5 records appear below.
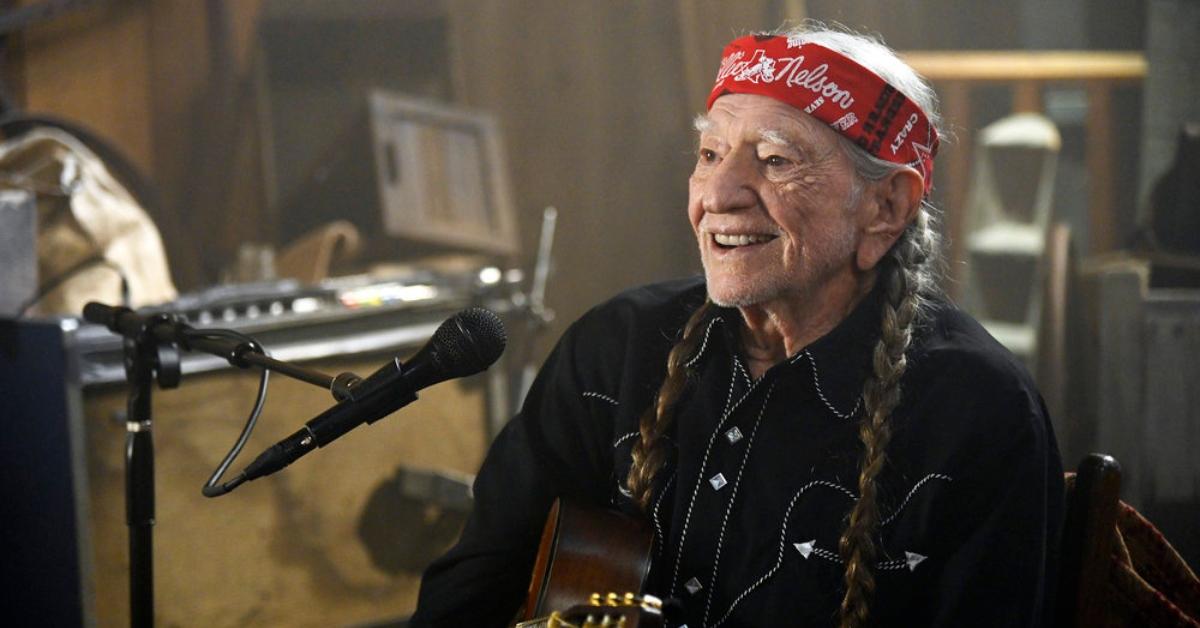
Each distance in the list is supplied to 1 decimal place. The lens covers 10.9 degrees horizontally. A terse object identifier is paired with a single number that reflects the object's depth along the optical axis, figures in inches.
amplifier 224.8
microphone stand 202.5
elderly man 196.3
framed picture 293.4
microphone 193.7
